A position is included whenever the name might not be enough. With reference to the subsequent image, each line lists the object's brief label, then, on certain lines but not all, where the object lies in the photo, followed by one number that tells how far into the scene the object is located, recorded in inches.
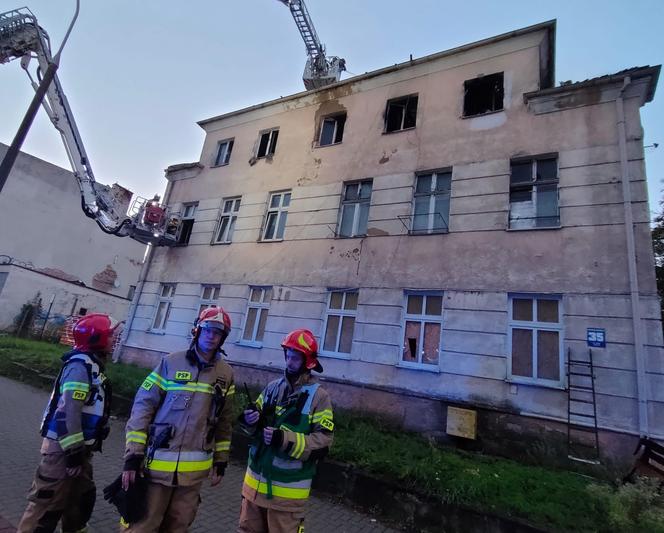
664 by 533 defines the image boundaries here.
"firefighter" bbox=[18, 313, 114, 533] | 121.9
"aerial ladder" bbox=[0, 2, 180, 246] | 510.3
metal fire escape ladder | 261.9
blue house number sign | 279.7
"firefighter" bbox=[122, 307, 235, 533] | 108.2
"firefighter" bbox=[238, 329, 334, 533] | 110.3
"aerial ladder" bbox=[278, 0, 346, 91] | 676.7
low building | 829.8
